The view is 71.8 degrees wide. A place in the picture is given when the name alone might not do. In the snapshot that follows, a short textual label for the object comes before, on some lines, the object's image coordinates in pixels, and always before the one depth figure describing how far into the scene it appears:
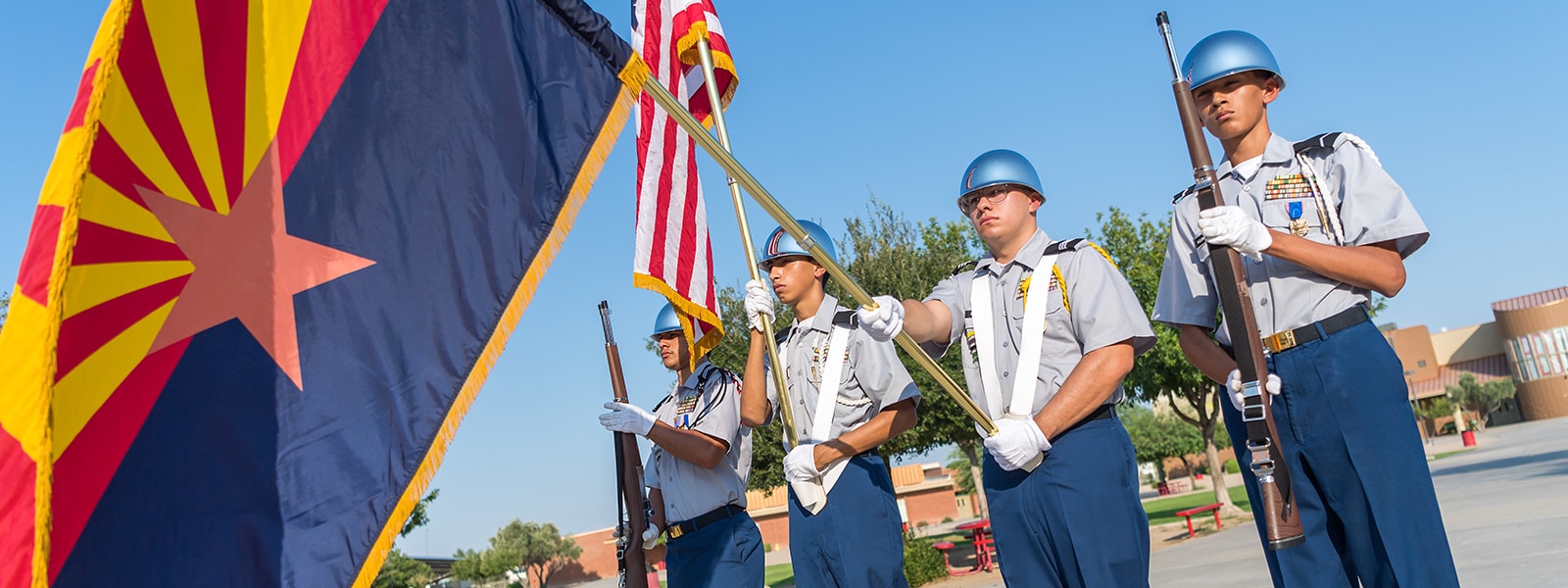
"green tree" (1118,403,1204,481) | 65.50
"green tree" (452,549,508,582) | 46.25
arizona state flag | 2.44
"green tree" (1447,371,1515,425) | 74.56
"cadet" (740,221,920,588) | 4.91
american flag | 4.81
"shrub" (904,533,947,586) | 18.86
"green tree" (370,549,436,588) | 31.18
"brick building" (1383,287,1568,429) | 71.75
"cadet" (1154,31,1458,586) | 3.22
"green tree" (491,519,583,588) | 49.12
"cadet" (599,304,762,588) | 5.89
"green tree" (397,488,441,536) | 29.73
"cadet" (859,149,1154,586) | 3.76
